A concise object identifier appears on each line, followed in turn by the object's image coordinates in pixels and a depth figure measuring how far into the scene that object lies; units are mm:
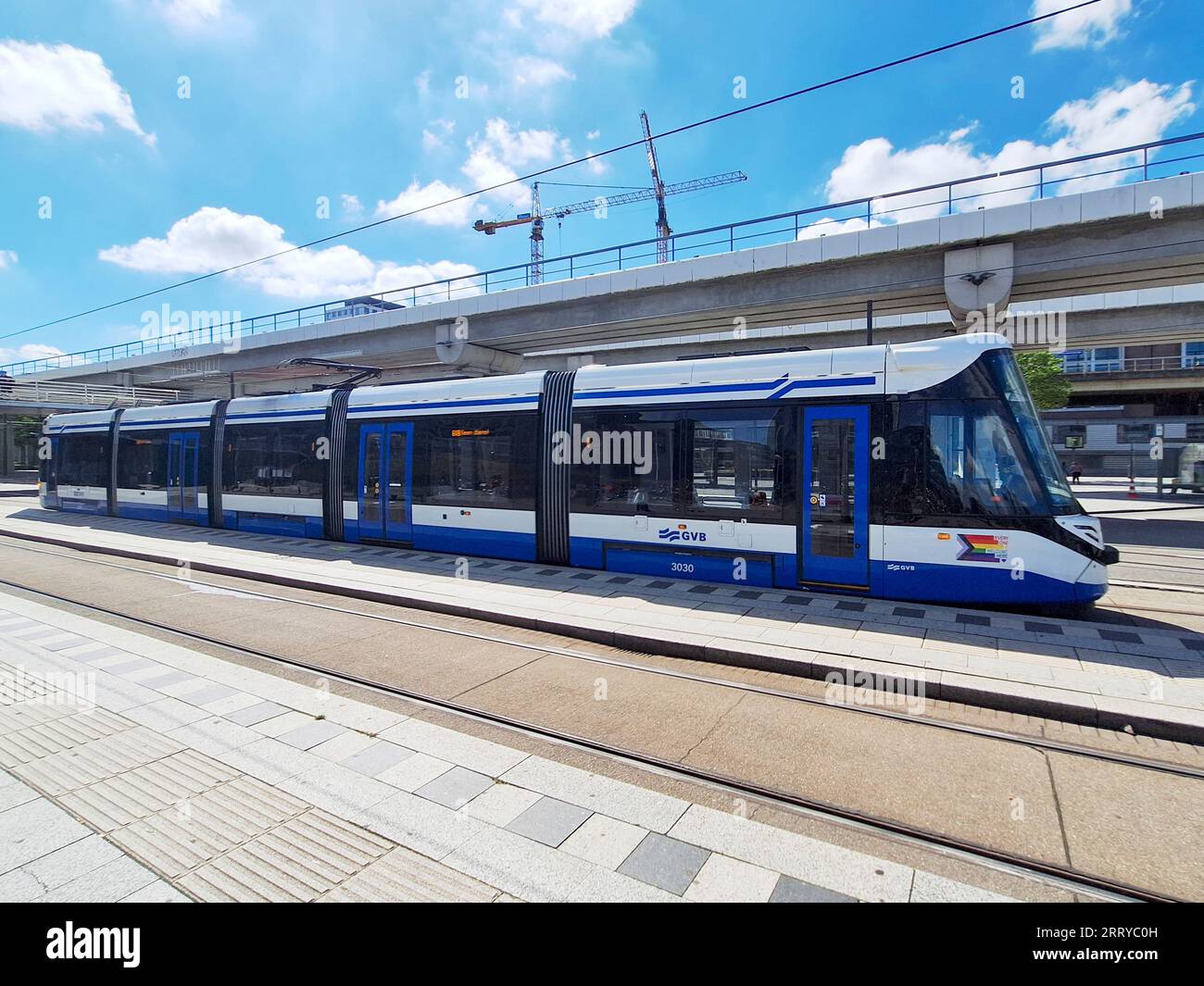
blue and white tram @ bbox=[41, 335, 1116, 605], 7887
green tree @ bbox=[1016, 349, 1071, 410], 31812
